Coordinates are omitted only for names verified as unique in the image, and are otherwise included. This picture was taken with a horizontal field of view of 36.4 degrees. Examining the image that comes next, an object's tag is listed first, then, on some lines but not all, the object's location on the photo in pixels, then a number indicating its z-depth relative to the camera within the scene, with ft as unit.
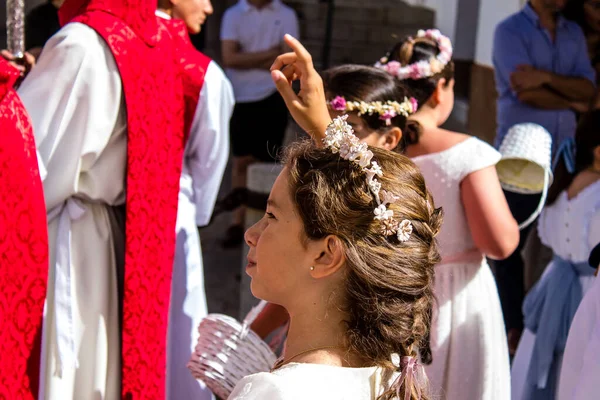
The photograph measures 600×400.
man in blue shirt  17.07
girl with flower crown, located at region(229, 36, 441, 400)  5.98
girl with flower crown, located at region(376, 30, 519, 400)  9.34
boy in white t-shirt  23.71
